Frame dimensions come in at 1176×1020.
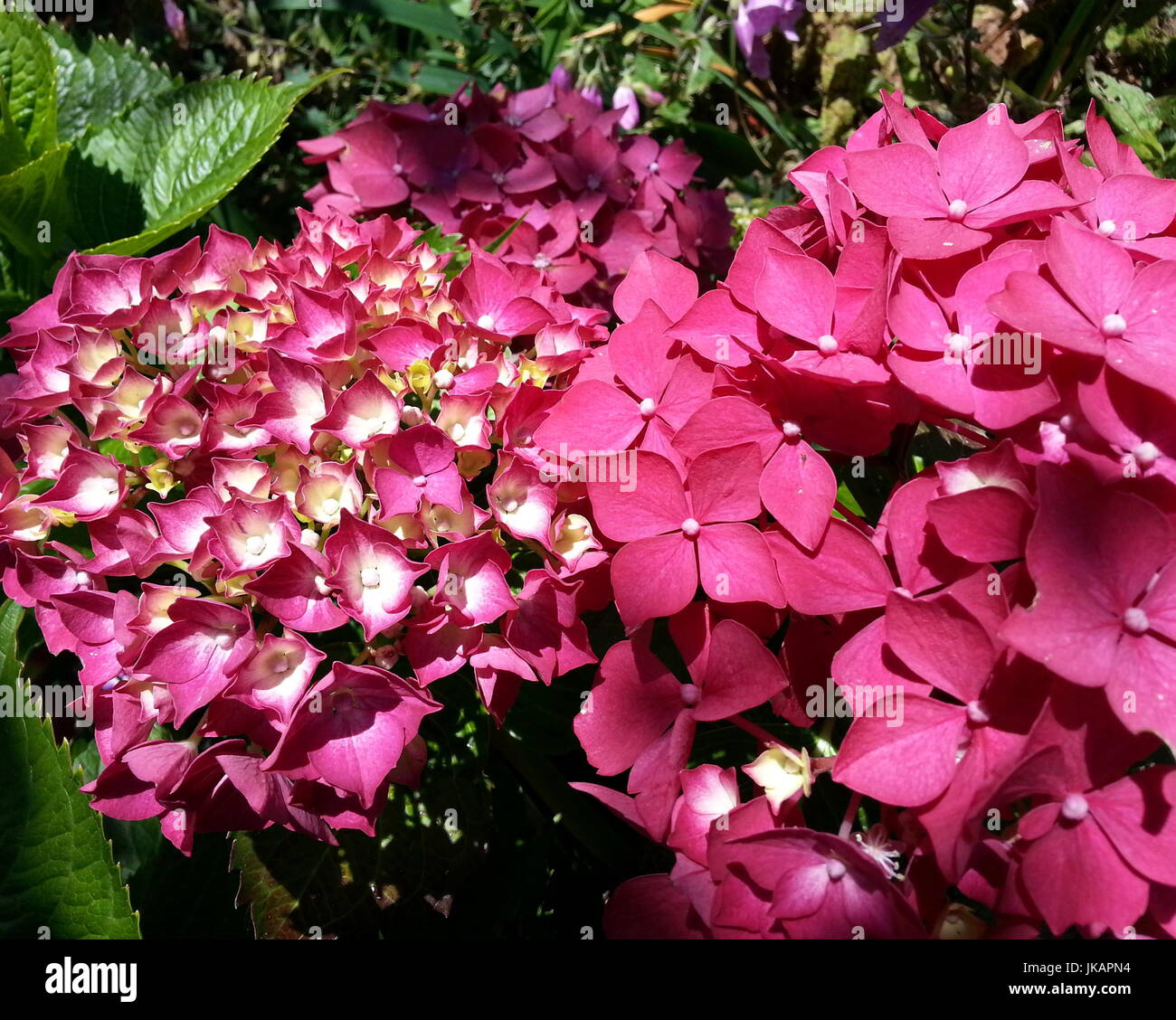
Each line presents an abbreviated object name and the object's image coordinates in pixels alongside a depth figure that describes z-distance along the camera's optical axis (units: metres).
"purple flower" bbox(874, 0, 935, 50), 0.41
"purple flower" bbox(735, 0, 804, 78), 0.48
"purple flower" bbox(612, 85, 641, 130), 0.51
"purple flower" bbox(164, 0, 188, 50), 0.61
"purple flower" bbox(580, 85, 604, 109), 0.48
